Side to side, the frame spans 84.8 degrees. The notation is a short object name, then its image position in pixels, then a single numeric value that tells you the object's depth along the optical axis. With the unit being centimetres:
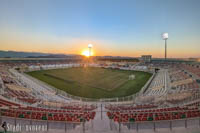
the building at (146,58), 6314
